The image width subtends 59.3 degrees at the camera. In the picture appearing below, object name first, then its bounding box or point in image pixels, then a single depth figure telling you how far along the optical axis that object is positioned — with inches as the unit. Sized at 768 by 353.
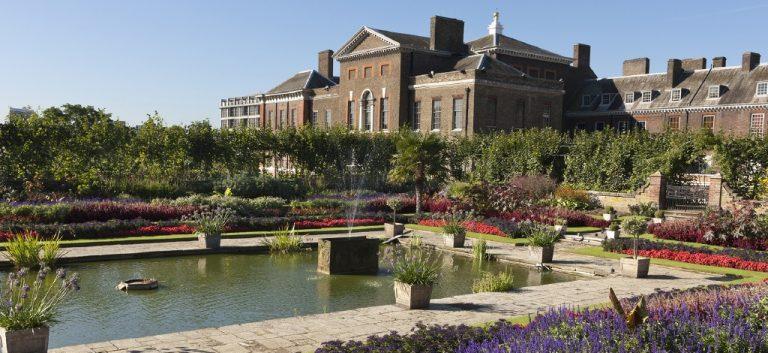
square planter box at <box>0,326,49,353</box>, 275.3
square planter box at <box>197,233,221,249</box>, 634.2
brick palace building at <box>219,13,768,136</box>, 1690.5
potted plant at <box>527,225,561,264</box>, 602.2
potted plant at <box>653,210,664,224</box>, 881.6
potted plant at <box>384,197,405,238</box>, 779.4
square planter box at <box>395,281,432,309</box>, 398.3
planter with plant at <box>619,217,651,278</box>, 534.0
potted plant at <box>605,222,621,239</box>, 754.8
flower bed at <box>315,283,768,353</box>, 226.8
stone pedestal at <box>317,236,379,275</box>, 534.6
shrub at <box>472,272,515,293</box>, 465.1
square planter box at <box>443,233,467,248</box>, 695.7
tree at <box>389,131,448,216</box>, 995.9
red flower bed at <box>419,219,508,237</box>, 805.6
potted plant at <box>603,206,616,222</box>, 959.6
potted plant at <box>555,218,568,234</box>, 770.3
